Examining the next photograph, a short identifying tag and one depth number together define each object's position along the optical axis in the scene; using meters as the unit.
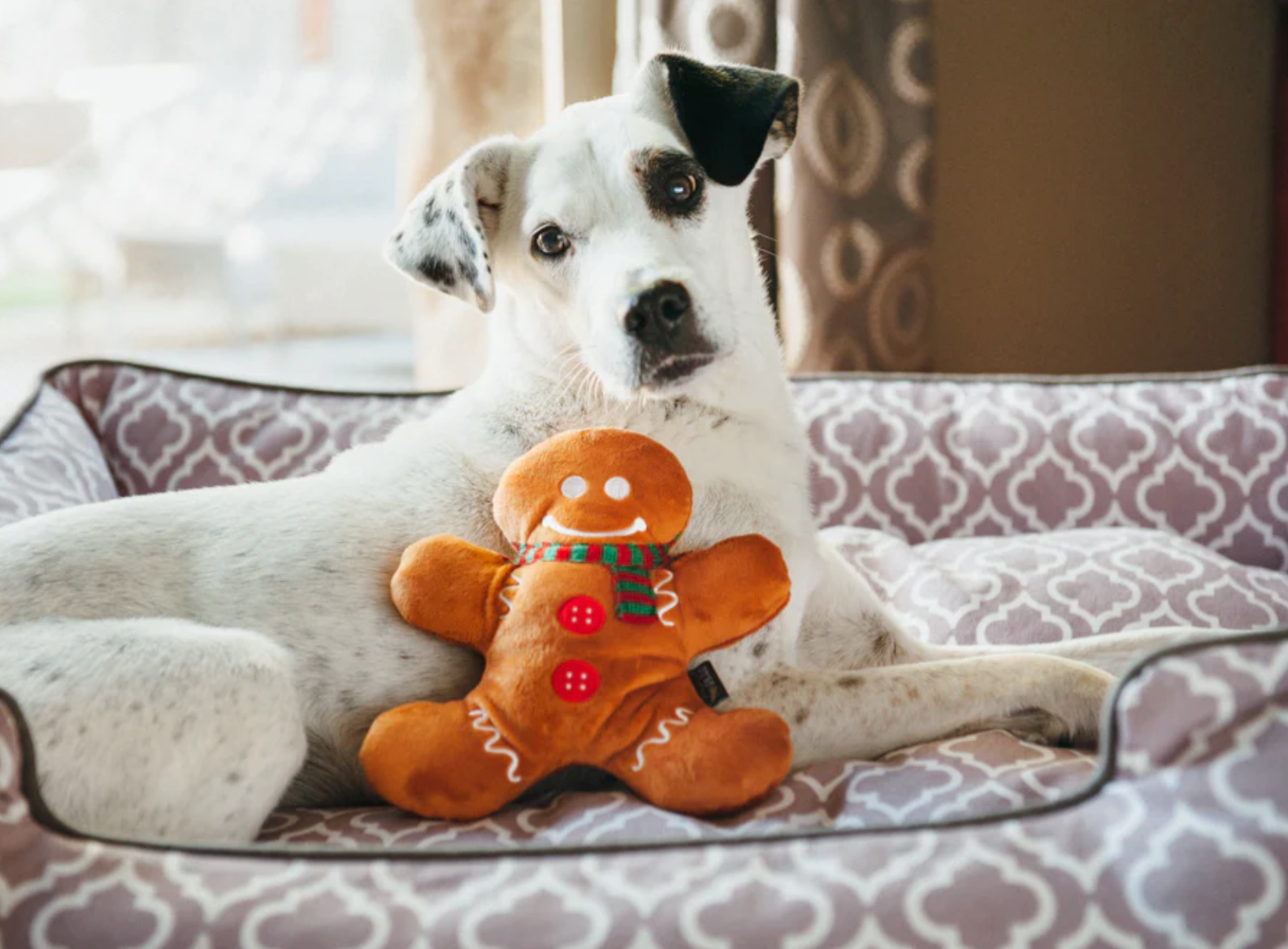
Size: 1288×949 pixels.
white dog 1.49
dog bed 1.23
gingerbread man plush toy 1.52
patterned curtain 3.34
